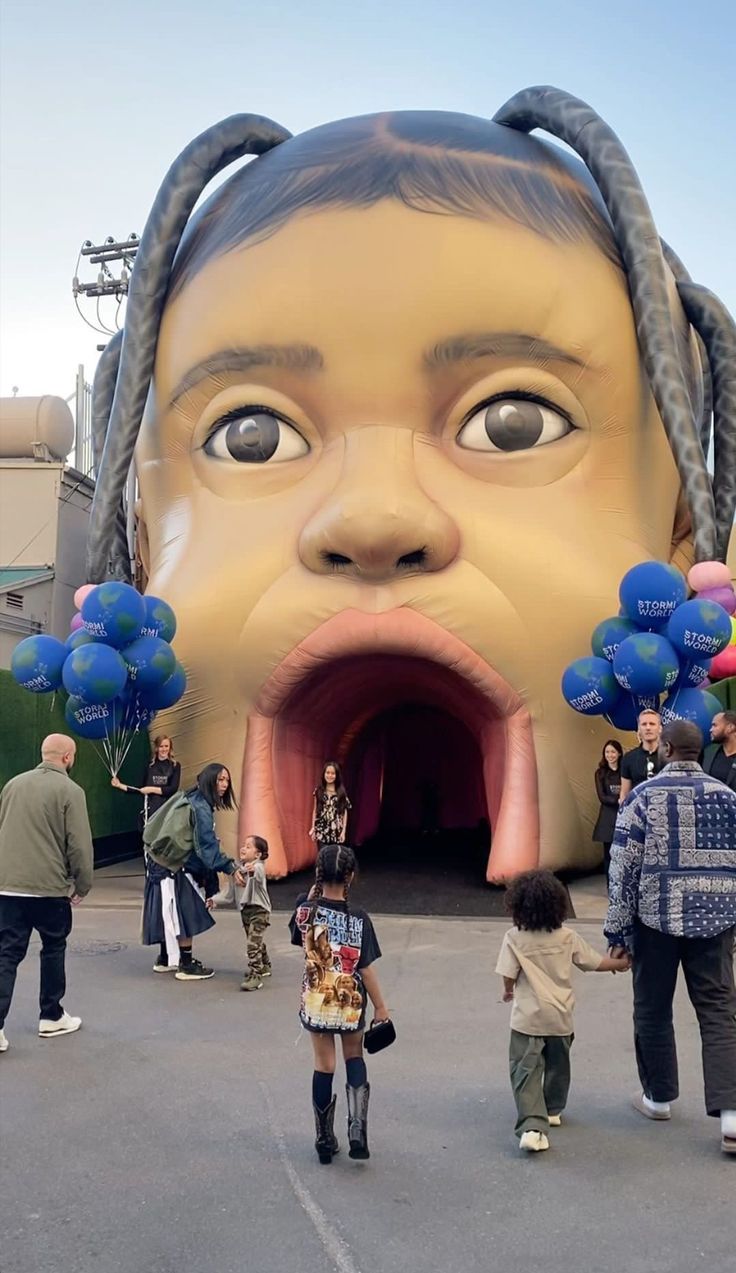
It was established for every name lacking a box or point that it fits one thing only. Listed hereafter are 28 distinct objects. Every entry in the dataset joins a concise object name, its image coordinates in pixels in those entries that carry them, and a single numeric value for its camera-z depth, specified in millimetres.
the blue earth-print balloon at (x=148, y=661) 9195
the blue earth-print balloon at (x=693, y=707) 8766
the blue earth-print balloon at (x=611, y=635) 9016
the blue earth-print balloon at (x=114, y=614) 9062
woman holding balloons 9102
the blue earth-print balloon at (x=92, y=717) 9414
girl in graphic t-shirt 3750
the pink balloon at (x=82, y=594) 10086
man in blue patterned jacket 3887
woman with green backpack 6730
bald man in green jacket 5219
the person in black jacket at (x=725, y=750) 5504
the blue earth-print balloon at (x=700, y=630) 8547
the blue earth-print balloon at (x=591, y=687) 8938
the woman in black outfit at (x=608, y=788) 9312
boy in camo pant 6523
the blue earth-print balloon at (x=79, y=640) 9388
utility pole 24297
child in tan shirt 3885
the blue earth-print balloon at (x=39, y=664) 9633
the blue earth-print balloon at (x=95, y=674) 8898
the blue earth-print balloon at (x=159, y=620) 9500
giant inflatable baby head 9609
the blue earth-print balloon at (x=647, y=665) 8547
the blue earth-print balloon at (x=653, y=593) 8789
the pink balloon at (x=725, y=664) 10562
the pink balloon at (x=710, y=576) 9586
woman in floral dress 10197
